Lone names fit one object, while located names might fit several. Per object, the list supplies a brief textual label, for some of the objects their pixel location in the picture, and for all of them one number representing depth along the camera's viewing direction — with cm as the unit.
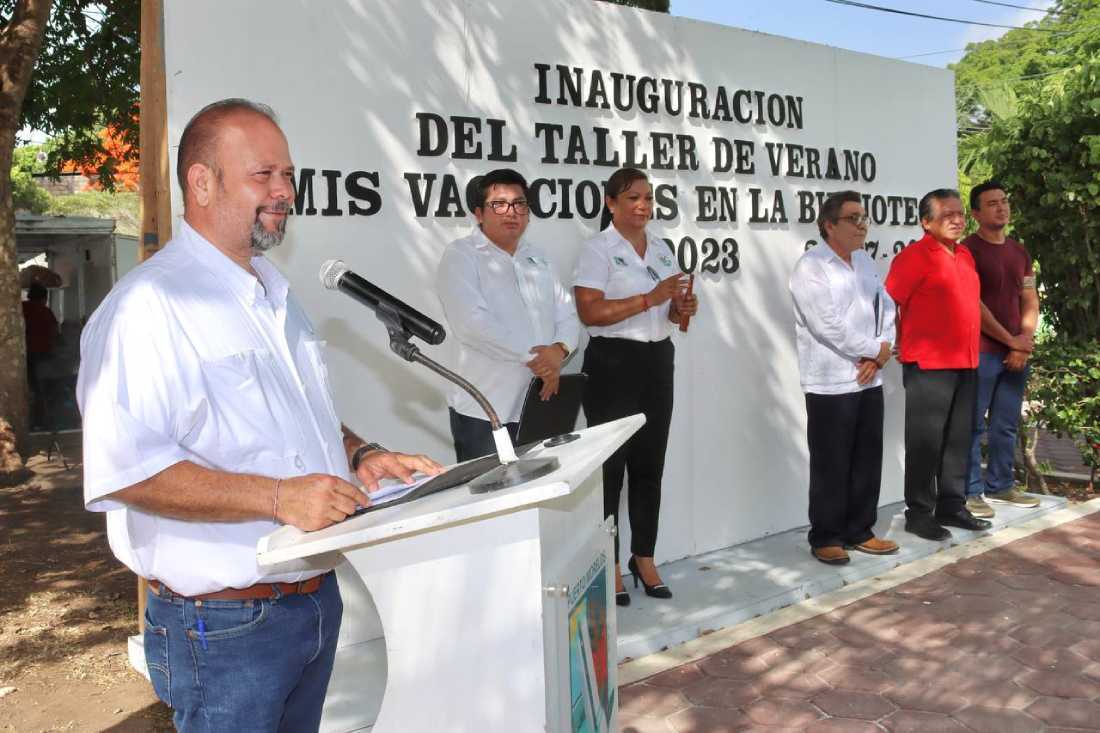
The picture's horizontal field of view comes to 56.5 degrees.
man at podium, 180
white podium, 191
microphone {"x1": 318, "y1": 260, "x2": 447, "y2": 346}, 215
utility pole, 402
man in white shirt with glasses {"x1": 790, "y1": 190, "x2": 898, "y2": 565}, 555
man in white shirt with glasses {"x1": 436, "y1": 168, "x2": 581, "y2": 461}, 442
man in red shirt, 589
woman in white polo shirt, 489
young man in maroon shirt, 652
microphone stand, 188
